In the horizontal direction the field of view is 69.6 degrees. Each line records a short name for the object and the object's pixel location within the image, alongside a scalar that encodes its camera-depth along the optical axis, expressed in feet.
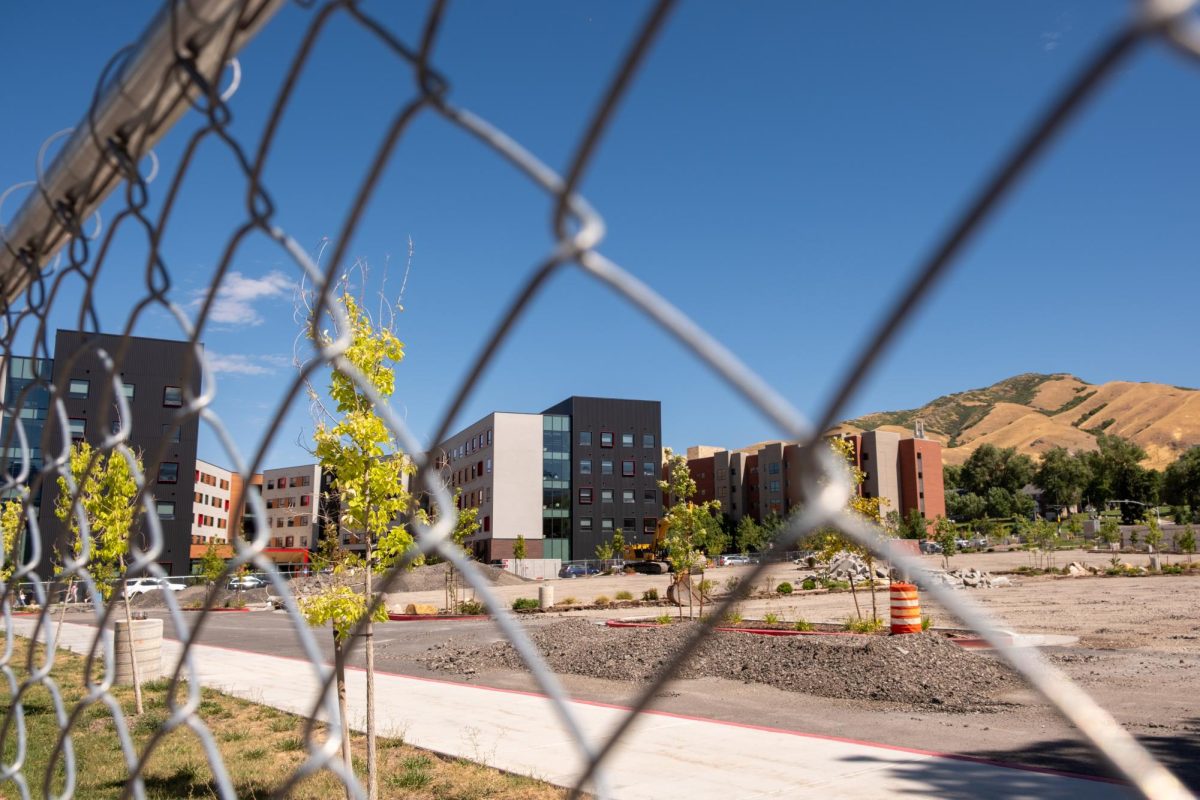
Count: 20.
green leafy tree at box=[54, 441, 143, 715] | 35.88
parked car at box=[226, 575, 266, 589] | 155.35
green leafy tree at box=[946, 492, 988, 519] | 346.95
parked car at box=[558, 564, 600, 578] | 241.96
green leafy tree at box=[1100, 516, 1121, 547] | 197.47
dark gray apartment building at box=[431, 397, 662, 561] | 255.70
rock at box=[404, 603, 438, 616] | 103.84
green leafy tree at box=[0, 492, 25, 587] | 45.55
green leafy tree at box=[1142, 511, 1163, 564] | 189.98
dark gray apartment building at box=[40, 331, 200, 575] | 158.92
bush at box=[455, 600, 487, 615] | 102.58
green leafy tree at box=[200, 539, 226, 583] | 131.03
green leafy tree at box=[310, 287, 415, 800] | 21.31
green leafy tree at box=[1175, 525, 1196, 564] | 183.32
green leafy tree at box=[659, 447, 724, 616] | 74.18
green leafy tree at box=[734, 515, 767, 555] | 259.27
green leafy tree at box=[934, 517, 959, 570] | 180.45
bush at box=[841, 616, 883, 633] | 60.90
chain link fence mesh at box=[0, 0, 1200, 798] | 1.54
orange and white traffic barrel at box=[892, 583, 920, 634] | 51.70
